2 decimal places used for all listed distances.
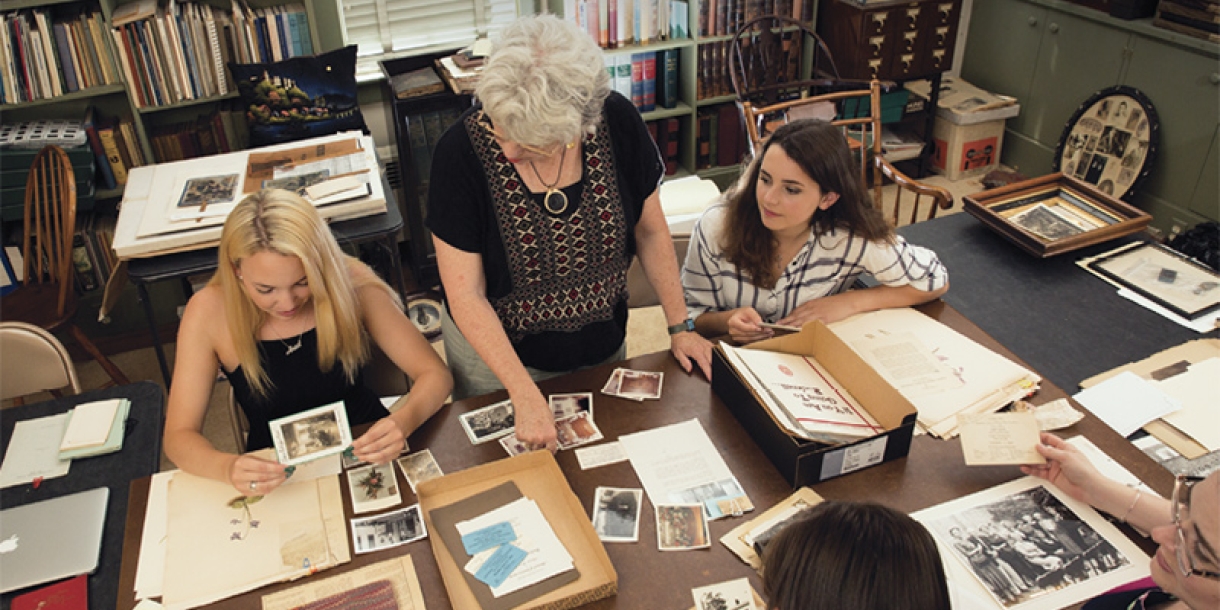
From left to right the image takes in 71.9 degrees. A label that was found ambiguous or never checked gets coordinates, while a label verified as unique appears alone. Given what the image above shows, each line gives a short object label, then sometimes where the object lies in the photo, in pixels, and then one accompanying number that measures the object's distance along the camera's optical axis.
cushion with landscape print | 3.35
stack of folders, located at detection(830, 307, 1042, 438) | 1.72
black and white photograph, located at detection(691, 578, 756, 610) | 1.32
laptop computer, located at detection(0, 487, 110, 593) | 1.49
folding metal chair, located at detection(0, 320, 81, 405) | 2.06
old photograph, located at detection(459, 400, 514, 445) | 1.69
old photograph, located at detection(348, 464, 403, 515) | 1.54
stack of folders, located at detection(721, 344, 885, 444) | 1.58
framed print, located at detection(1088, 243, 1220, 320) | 2.13
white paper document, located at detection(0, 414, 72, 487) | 1.71
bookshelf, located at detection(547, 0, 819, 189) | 4.09
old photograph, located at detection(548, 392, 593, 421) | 1.74
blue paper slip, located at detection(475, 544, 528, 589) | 1.36
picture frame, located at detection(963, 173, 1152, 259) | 2.35
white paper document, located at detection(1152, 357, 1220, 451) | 1.72
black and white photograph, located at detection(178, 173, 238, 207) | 2.65
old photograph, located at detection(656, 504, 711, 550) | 1.43
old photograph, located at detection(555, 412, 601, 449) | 1.66
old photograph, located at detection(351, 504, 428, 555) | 1.46
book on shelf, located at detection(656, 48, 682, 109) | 4.22
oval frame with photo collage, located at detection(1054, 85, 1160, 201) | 3.89
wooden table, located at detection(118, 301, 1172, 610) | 1.37
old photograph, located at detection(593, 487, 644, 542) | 1.46
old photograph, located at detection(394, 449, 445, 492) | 1.60
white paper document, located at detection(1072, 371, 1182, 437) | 1.76
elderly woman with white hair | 1.55
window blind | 3.92
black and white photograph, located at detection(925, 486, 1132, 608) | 1.35
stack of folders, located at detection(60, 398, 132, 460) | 1.76
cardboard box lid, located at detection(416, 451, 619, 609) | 1.33
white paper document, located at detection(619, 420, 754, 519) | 1.52
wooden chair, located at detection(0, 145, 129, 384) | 2.97
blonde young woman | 1.70
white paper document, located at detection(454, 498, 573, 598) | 1.35
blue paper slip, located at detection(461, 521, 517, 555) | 1.42
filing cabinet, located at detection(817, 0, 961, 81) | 4.17
